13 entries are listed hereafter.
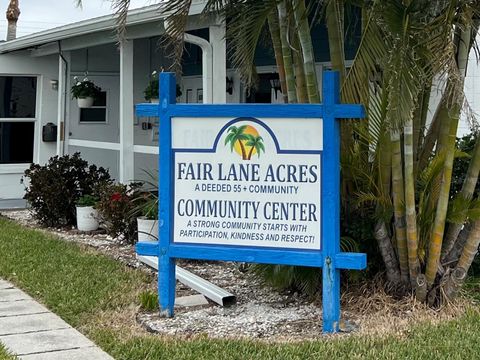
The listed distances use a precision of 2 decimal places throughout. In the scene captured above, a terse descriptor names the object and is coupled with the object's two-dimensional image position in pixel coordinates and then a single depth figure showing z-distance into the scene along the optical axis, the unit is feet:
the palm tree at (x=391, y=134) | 17.44
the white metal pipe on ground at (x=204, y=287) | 20.53
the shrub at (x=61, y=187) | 36.14
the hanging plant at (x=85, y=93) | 42.24
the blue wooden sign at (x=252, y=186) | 17.71
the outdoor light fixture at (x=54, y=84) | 47.11
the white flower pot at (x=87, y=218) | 35.37
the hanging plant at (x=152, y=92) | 36.47
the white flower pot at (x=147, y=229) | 29.58
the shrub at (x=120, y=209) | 31.73
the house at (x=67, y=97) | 42.63
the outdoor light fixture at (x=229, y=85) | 39.75
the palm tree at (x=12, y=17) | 63.81
